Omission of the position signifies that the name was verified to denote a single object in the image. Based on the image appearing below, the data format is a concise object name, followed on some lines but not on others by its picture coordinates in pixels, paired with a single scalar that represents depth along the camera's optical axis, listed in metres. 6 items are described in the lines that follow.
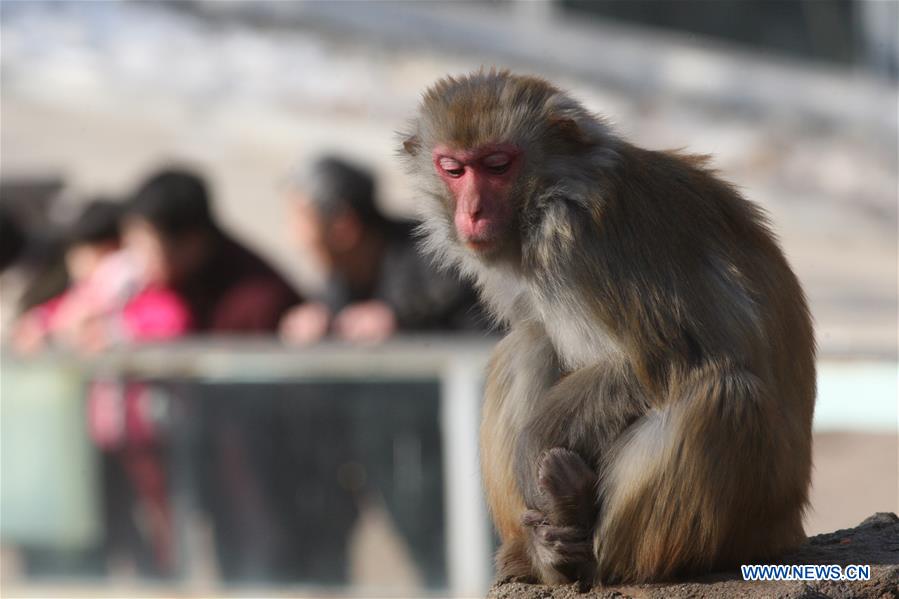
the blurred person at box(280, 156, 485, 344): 17.12
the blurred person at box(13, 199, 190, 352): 18.67
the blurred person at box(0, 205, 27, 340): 22.81
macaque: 8.80
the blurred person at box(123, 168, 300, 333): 18.06
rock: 8.64
